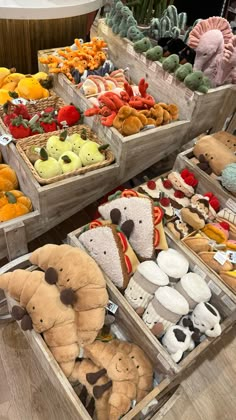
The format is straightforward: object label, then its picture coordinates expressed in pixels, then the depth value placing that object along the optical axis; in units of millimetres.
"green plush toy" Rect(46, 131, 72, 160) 1435
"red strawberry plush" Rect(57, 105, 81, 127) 1585
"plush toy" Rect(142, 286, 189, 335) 1060
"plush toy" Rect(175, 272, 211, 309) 1105
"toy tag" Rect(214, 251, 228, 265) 1188
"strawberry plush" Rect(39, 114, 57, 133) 1584
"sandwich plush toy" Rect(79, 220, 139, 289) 1119
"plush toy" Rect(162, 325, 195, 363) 1023
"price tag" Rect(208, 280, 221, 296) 1143
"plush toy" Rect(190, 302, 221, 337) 1056
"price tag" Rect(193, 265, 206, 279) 1183
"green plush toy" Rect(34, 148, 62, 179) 1323
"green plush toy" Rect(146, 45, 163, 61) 1613
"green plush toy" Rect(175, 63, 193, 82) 1504
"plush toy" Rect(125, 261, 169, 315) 1107
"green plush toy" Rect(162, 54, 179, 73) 1546
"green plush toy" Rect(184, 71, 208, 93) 1447
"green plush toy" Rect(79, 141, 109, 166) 1426
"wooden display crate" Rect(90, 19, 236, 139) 1554
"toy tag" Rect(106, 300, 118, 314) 1126
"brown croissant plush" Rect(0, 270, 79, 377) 1021
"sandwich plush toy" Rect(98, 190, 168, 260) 1179
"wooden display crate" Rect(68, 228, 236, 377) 1001
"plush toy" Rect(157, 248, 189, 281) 1158
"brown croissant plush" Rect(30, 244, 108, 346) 1041
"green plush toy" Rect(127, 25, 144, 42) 1759
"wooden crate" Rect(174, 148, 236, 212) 1427
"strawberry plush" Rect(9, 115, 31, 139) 1482
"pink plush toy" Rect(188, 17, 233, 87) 1526
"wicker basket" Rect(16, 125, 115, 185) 1316
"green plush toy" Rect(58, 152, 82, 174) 1375
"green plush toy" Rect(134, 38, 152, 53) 1681
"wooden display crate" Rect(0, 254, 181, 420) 928
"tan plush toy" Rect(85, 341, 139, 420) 962
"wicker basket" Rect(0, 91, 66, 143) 1660
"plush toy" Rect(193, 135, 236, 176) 1479
